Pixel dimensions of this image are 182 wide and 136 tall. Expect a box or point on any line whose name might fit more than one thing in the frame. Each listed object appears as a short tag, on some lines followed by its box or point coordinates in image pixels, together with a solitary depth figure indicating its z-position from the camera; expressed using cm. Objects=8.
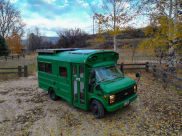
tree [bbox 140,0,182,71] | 842
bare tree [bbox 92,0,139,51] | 1324
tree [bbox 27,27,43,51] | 5367
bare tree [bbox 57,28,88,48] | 3265
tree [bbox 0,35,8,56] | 2489
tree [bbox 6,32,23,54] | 3525
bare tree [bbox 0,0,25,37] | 3288
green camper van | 491
